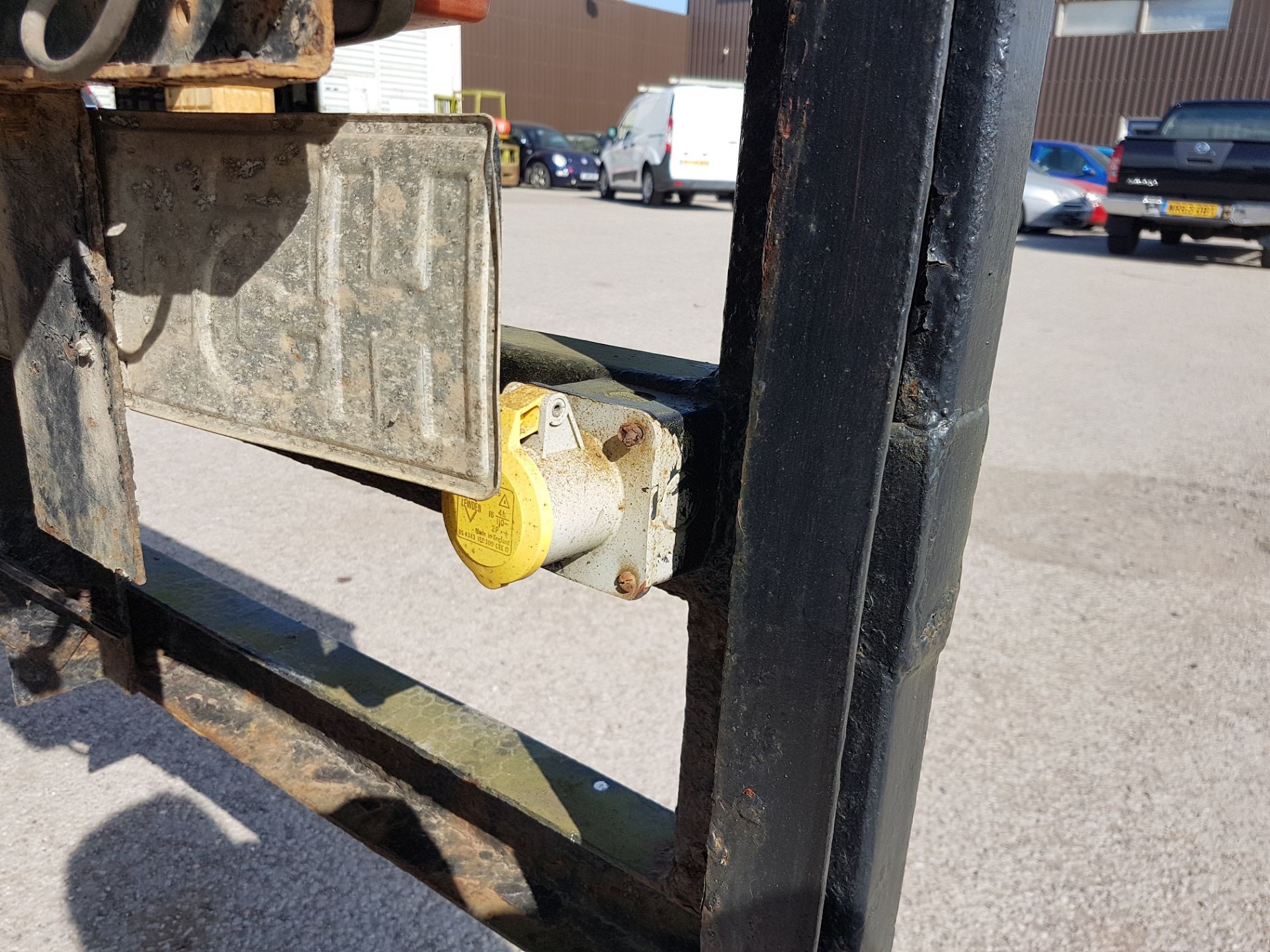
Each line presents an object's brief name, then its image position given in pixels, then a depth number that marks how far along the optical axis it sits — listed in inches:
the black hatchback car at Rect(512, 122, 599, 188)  804.6
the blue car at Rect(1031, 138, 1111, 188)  617.9
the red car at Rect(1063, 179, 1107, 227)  589.6
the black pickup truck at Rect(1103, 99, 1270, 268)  447.8
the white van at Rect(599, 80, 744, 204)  628.1
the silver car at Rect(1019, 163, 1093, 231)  566.3
